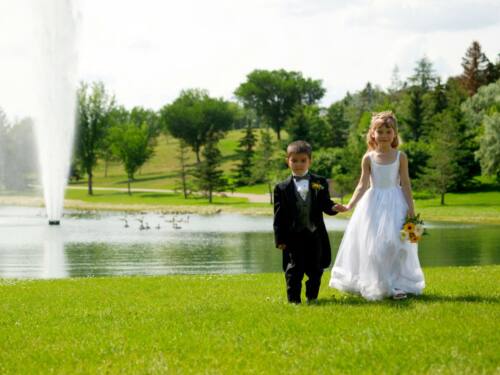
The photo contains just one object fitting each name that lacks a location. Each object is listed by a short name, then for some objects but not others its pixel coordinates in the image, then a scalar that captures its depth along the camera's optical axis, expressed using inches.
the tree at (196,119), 4566.9
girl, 395.9
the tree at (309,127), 3248.0
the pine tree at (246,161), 3676.2
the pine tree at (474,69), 3996.1
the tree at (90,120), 3496.6
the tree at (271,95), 4975.4
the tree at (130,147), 3531.0
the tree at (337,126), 4009.4
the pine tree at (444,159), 2496.3
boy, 386.6
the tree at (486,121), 2397.9
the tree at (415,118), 3283.5
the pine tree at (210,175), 3085.6
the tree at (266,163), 3018.0
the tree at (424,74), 4928.6
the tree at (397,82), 5718.5
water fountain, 1845.5
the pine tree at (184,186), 3198.8
